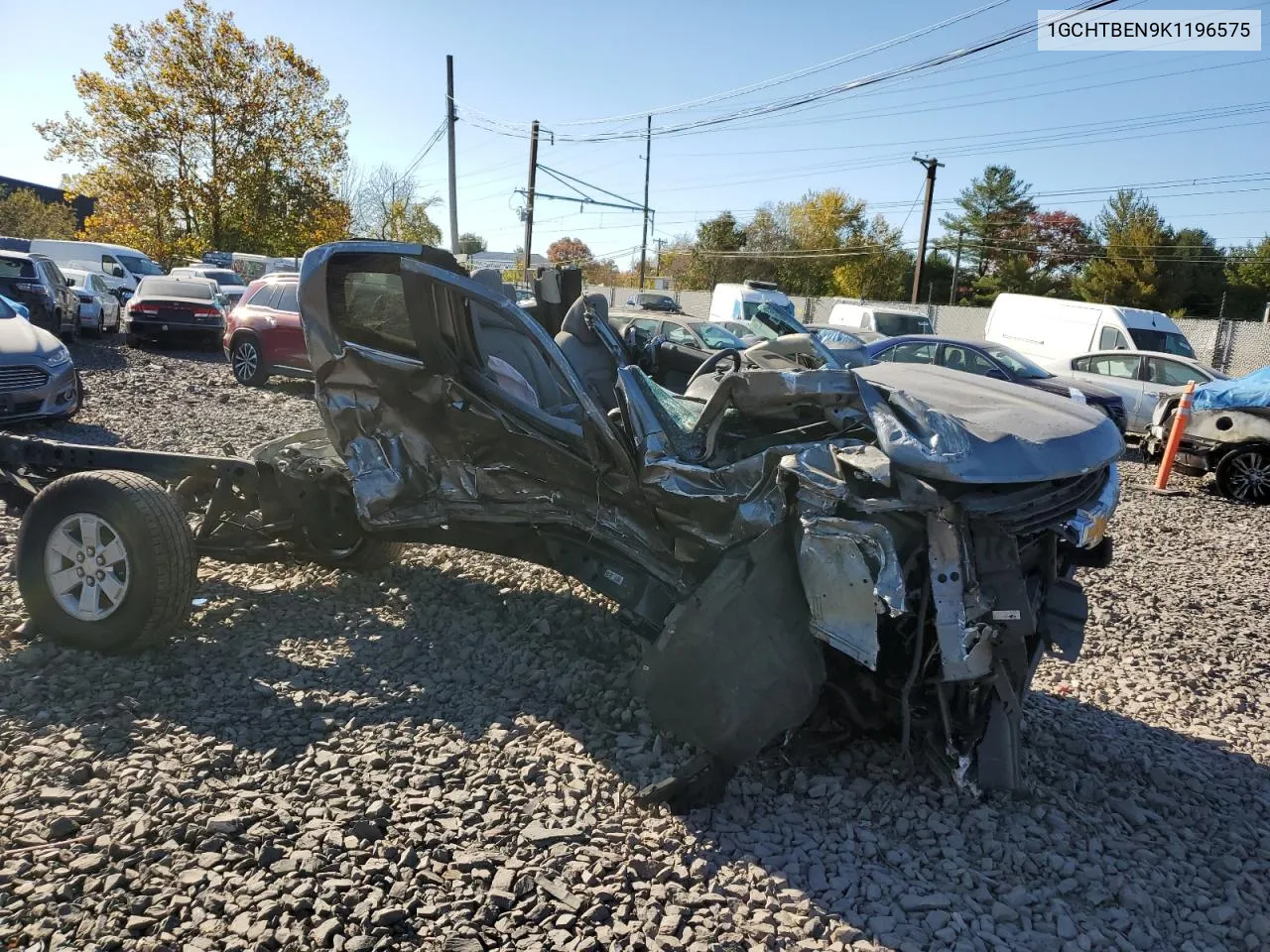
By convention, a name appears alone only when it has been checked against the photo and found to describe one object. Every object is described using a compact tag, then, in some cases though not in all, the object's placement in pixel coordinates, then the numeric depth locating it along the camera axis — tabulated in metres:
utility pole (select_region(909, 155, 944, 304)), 34.00
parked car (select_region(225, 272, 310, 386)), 13.62
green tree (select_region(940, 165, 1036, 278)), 56.75
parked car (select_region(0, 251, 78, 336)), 14.52
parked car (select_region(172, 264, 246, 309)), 24.62
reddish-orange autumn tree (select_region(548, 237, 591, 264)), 79.62
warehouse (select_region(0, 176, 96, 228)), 53.78
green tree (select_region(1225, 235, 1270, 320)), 45.69
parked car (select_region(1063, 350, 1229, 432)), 13.30
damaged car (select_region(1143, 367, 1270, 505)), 9.55
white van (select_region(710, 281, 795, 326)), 22.66
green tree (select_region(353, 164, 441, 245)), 43.00
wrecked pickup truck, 3.04
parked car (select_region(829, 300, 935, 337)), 21.16
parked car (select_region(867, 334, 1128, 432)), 12.73
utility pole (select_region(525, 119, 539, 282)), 33.44
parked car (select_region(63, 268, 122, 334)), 18.45
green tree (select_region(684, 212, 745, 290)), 58.59
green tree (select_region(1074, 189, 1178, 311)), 45.16
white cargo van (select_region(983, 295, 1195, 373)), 16.92
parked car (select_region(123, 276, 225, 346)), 17.45
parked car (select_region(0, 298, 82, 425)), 8.19
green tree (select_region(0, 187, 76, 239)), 41.62
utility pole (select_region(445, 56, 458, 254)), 28.97
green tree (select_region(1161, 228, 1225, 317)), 45.88
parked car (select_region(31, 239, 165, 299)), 26.41
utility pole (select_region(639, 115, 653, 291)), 43.28
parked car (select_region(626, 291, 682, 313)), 29.20
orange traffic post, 9.98
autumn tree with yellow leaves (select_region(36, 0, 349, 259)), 32.56
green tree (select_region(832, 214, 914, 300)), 55.22
